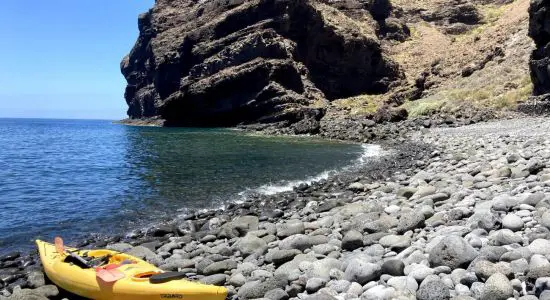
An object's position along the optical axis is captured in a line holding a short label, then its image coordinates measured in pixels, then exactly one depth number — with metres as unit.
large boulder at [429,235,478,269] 5.76
